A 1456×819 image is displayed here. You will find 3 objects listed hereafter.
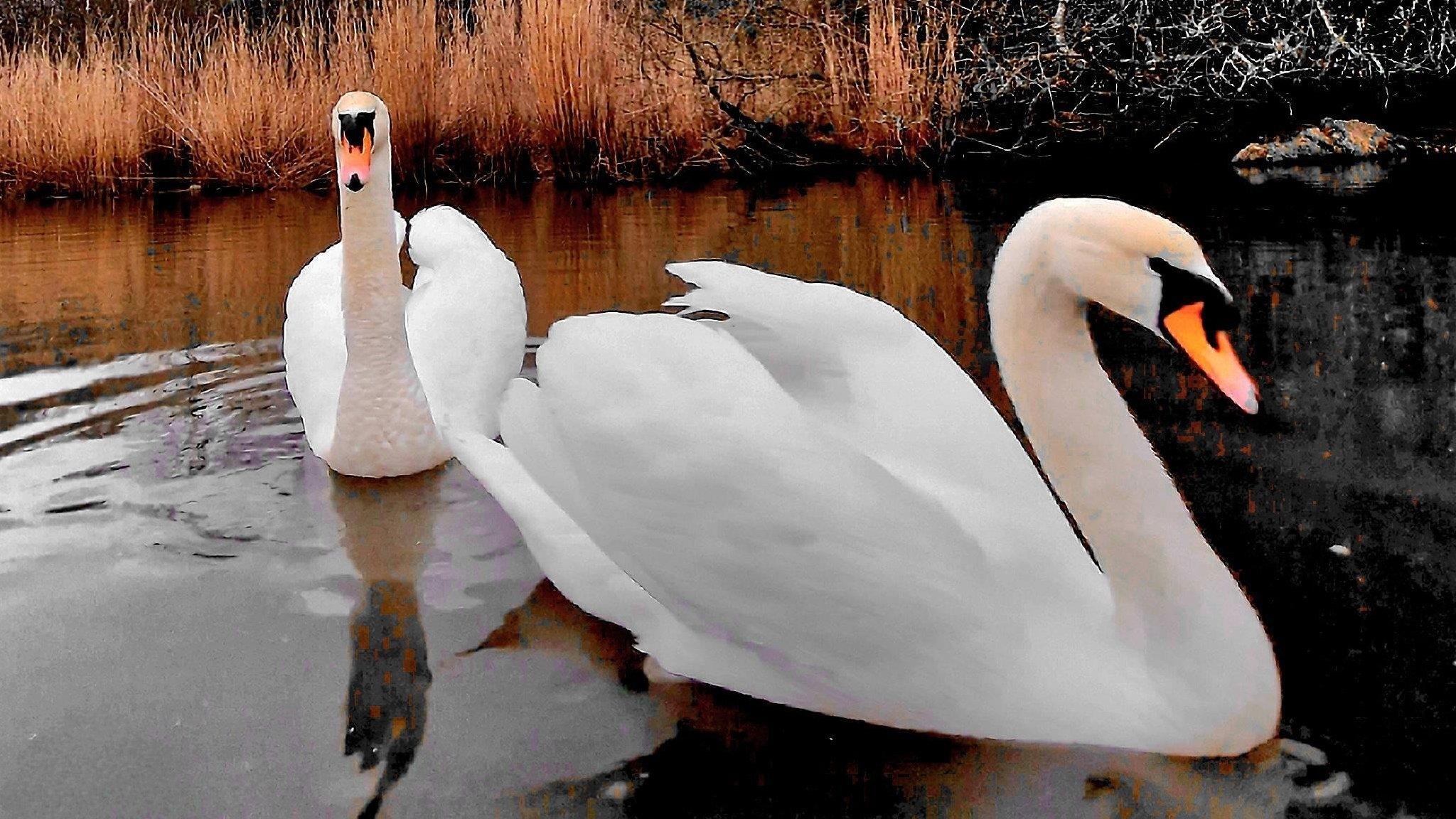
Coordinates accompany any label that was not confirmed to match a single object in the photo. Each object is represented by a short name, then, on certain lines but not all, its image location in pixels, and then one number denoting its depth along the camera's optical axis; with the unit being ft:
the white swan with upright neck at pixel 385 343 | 10.93
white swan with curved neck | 6.27
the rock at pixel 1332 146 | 31.40
